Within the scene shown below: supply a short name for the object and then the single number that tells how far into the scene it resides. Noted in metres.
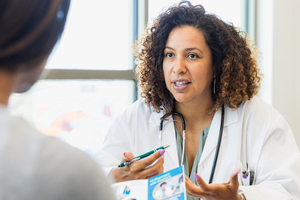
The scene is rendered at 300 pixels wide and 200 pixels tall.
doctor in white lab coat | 1.21
